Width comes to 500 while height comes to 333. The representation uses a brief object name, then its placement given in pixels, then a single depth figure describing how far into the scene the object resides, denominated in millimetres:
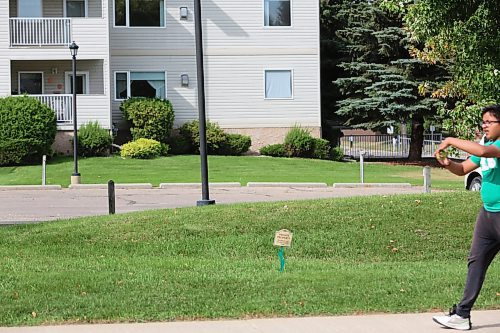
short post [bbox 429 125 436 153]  47238
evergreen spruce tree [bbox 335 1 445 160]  37531
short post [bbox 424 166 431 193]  20497
